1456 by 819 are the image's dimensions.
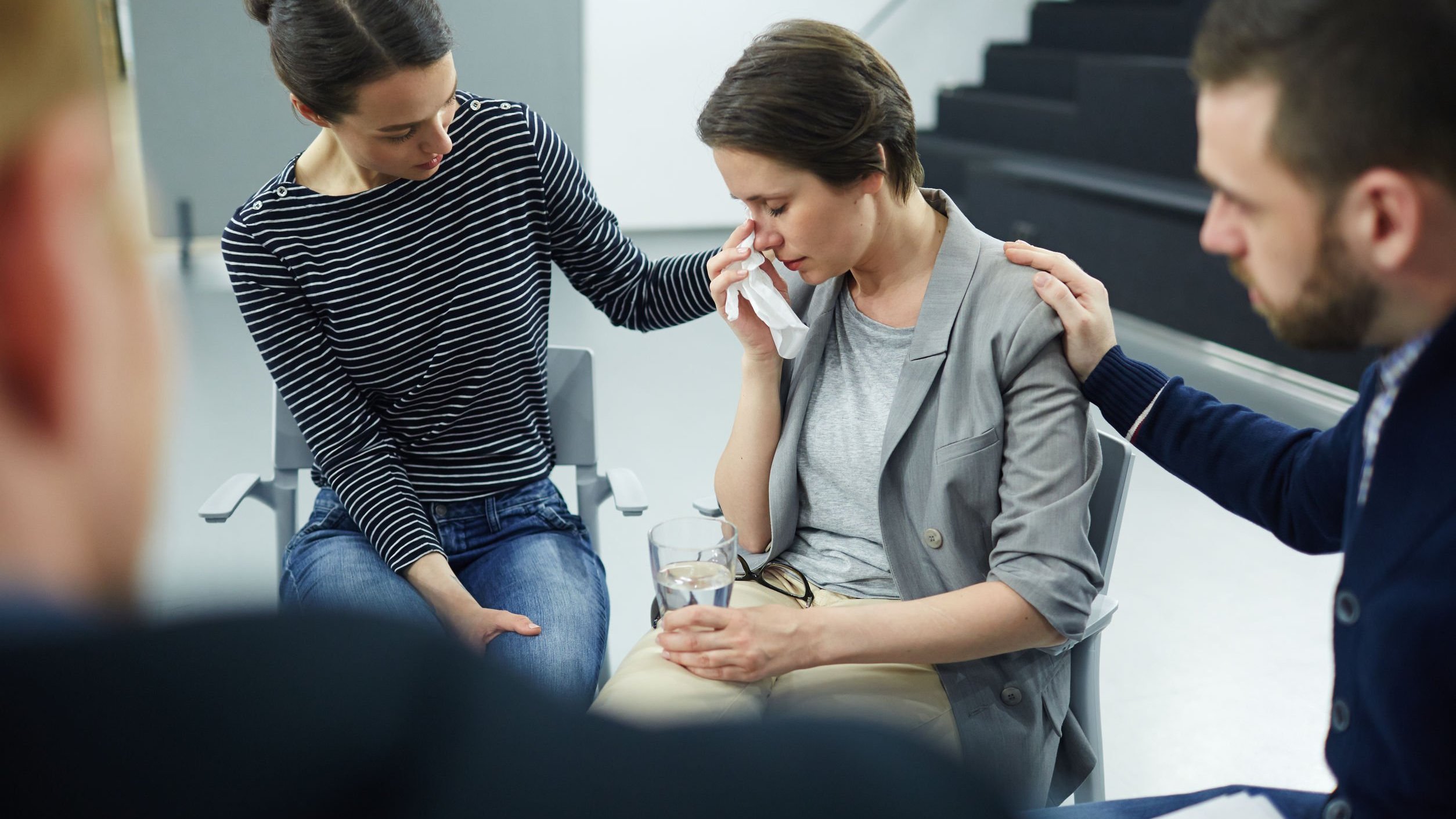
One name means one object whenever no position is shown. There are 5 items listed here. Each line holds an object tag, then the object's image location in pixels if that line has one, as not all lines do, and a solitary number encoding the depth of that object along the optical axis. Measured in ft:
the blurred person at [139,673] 1.02
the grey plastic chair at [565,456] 6.21
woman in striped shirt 5.12
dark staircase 14.40
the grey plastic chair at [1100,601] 4.88
